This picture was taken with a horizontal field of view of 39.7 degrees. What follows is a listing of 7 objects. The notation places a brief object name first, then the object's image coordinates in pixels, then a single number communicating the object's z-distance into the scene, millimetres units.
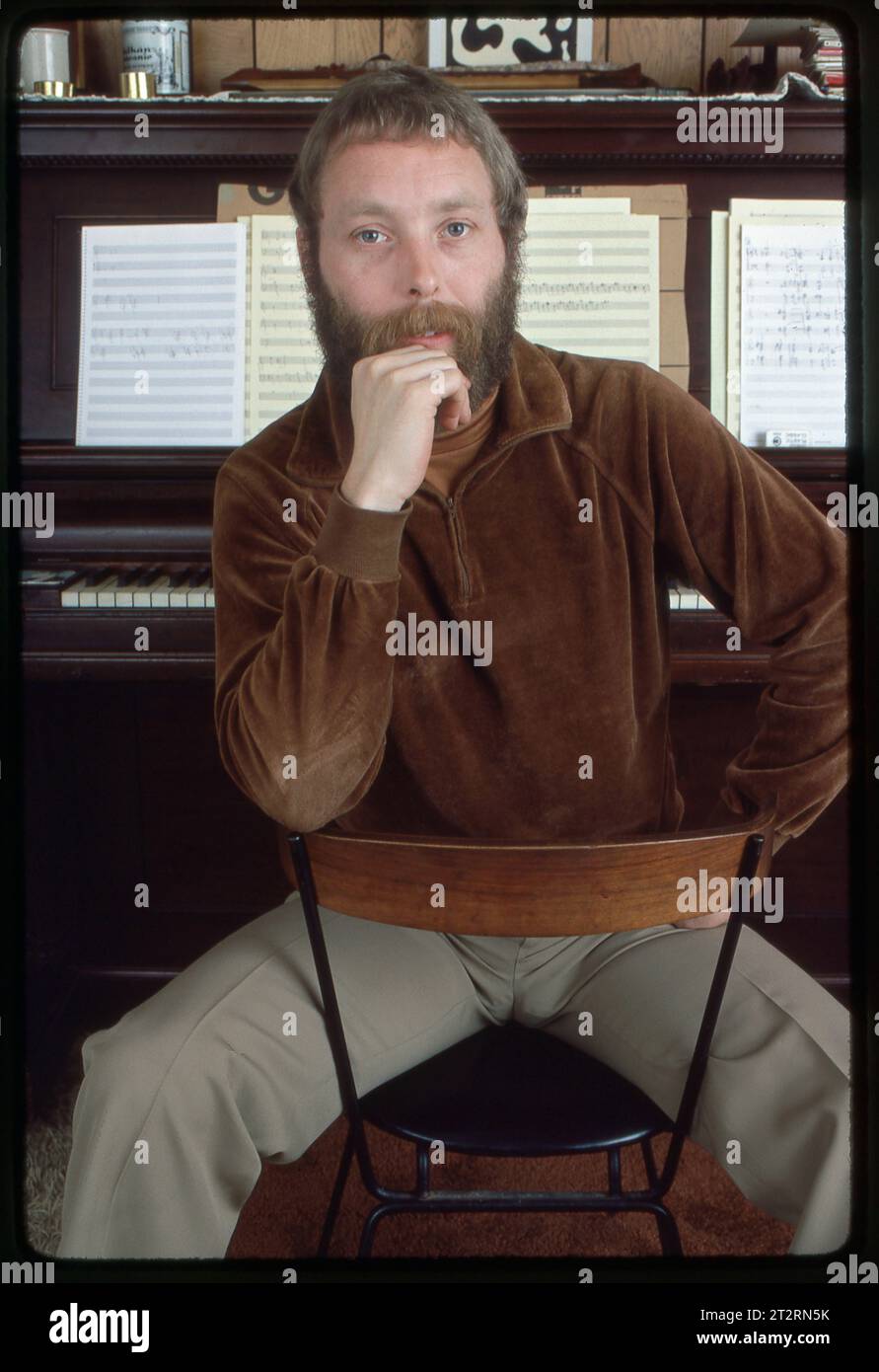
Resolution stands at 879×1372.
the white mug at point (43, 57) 2127
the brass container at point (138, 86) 2105
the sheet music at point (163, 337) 2031
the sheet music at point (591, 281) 1998
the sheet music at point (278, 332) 2021
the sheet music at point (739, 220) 2029
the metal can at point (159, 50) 2170
